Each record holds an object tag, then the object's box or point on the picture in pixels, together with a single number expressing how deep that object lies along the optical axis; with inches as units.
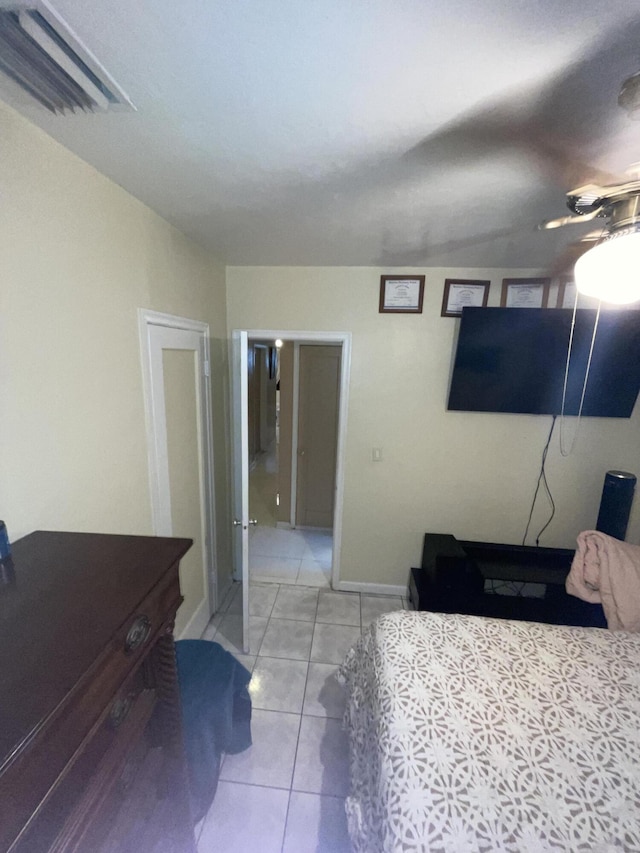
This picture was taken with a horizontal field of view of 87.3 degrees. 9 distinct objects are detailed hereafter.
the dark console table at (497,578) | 82.1
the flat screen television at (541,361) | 80.0
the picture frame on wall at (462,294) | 86.7
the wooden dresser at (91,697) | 19.9
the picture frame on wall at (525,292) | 84.8
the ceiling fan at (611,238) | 33.7
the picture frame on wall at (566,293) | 83.9
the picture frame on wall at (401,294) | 88.0
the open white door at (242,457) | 70.5
